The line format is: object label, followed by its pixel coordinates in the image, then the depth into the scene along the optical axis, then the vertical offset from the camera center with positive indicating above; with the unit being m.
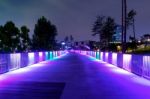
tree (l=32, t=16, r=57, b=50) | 36.53 +4.15
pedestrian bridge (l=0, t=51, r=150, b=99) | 4.74 -1.62
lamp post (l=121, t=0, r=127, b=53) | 16.09 +1.90
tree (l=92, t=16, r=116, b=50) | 52.68 +8.02
